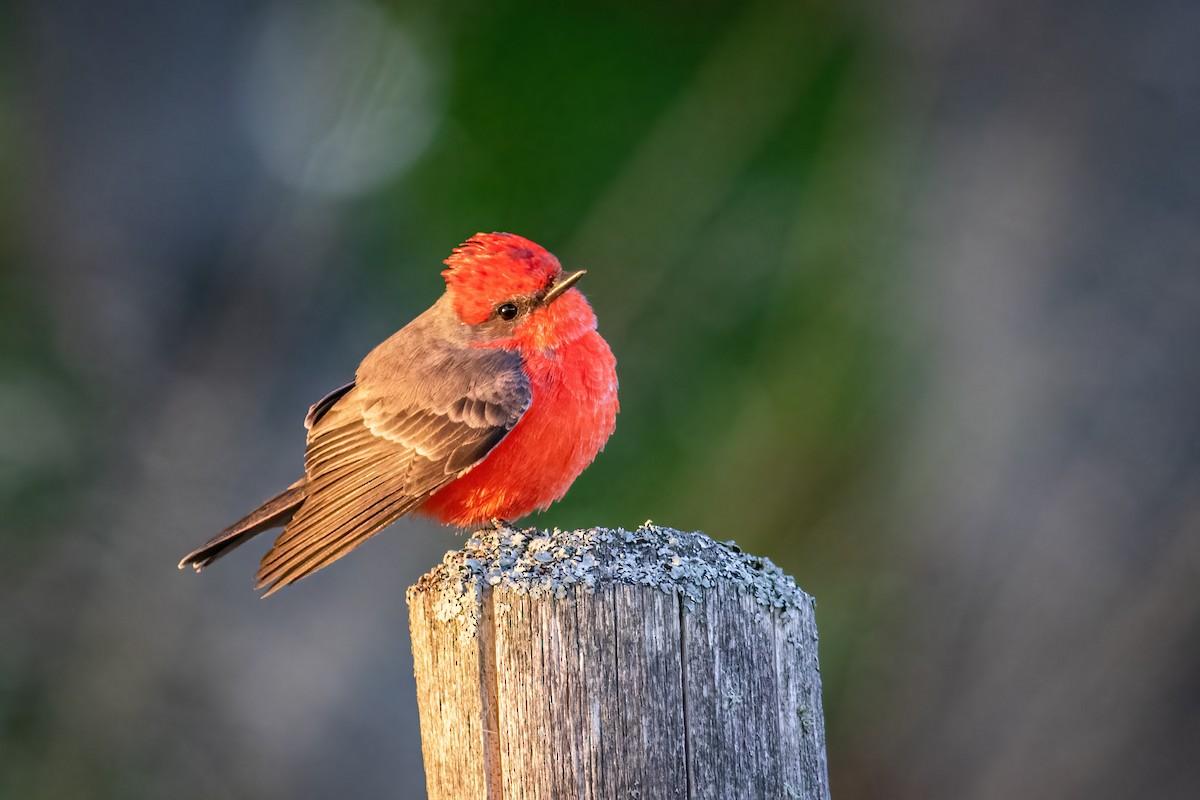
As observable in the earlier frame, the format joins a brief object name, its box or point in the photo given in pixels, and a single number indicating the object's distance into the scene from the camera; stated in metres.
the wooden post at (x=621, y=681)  4.97
